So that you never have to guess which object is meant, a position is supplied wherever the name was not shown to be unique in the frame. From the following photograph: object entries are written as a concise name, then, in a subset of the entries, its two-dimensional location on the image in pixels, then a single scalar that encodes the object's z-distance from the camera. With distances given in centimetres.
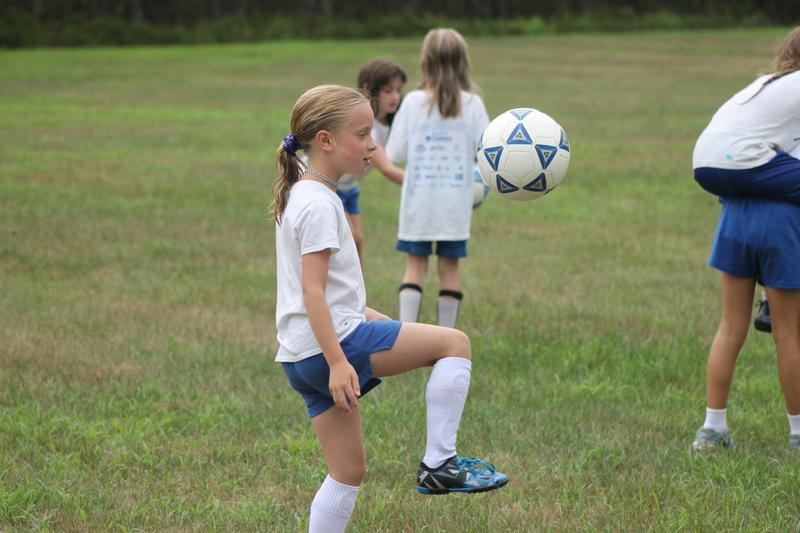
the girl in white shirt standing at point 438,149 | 1412
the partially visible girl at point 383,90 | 1452
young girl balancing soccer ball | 724
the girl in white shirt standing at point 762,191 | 993
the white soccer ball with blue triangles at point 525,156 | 969
